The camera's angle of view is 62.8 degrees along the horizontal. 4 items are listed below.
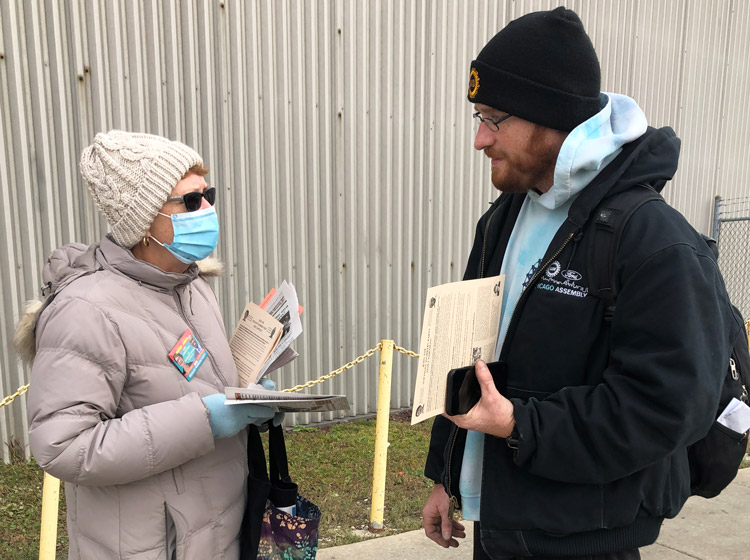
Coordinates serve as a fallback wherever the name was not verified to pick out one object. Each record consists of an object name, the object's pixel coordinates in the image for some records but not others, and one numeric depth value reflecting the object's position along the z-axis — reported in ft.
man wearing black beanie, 5.09
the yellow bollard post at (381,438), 13.96
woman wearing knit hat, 5.89
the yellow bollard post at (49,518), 10.05
